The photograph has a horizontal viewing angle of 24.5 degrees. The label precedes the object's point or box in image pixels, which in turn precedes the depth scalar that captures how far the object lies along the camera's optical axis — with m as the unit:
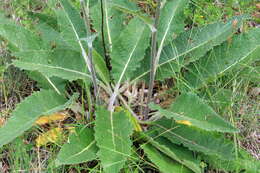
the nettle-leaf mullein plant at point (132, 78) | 1.33
